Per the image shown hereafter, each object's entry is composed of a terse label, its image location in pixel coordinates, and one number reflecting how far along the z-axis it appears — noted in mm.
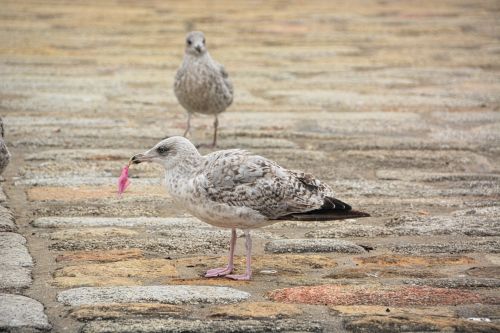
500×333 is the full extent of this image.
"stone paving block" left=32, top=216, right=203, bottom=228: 11430
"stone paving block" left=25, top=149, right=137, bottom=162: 14812
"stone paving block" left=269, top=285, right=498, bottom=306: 8836
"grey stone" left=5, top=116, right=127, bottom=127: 17141
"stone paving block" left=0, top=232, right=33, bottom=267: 9828
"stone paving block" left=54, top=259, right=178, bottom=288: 9336
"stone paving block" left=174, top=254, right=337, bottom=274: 10023
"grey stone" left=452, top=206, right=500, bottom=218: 11977
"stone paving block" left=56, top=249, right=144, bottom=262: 10134
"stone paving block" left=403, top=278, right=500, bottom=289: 9352
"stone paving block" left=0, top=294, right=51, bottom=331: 7922
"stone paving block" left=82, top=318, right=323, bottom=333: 7902
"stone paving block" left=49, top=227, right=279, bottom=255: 10570
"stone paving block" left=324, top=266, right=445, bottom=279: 9695
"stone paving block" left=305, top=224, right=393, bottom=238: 11266
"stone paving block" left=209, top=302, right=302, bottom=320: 8352
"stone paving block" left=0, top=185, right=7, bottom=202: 12403
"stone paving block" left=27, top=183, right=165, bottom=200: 12609
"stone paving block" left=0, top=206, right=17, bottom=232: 11094
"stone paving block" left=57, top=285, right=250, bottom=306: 8742
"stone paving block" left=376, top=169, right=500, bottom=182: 13961
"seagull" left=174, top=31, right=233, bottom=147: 16750
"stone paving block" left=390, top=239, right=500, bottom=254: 10555
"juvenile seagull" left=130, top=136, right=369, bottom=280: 9719
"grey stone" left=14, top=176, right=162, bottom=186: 13336
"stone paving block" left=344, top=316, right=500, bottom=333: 8047
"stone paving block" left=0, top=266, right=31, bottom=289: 9079
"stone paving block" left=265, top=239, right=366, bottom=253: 10656
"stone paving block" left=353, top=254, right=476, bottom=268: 10086
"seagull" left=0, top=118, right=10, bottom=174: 11508
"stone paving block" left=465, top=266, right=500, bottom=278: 9687
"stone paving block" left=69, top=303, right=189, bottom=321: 8255
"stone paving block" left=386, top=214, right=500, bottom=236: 11305
